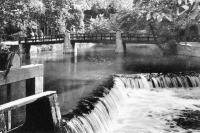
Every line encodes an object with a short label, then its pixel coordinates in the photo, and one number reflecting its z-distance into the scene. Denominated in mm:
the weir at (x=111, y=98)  11359
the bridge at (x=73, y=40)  38509
